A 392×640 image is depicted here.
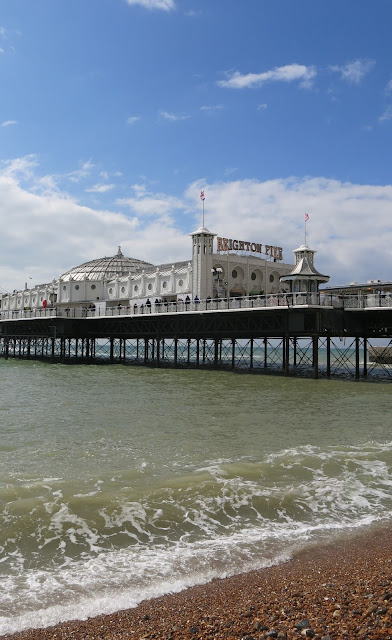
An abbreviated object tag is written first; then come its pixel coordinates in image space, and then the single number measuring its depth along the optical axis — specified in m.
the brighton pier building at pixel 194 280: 53.66
